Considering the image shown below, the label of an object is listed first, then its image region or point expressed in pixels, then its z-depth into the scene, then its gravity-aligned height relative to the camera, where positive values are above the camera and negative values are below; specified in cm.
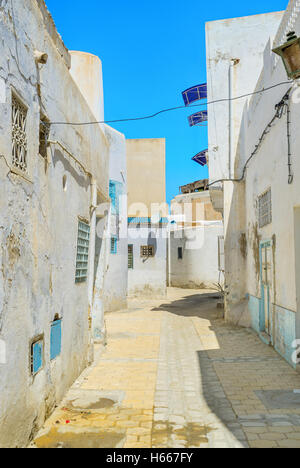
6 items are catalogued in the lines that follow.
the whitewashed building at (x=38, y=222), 379 +50
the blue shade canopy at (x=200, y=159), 3645 +947
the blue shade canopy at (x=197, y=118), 3009 +1076
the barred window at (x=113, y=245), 1646 +76
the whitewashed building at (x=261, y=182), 749 +202
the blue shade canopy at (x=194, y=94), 2489 +1047
